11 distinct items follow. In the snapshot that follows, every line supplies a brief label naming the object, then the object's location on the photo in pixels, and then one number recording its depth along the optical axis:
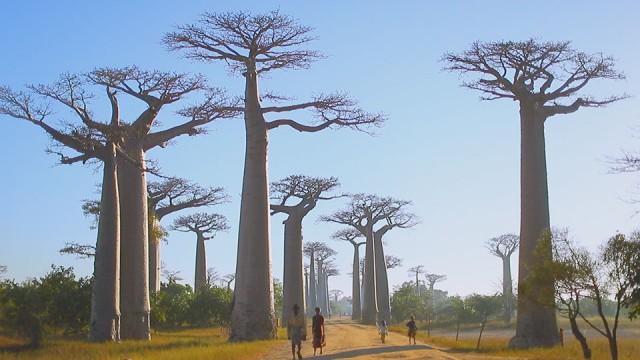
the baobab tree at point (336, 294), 165.50
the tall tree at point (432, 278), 116.18
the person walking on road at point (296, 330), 15.88
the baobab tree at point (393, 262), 87.50
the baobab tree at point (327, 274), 101.95
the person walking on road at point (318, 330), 16.34
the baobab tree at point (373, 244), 51.38
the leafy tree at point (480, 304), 60.22
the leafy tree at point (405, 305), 67.75
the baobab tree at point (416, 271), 110.26
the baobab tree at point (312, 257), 81.80
